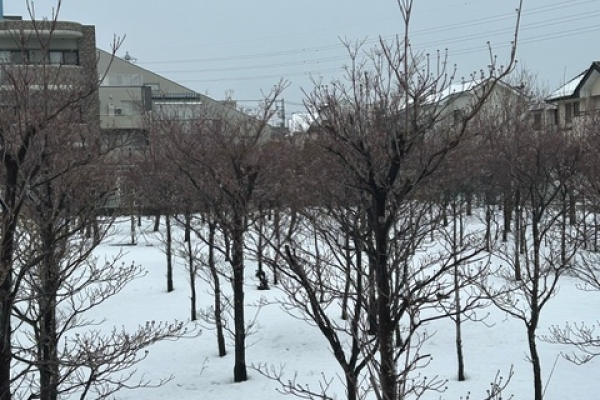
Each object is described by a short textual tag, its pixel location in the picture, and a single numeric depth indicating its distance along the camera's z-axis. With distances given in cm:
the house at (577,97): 3575
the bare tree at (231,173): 1603
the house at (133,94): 4620
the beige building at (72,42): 3959
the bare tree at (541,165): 2088
